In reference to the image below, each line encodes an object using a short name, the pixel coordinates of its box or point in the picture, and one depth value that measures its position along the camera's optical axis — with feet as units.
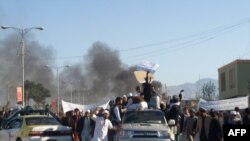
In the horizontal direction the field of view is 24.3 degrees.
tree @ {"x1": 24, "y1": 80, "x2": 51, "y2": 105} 352.90
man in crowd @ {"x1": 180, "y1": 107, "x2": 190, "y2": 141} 63.16
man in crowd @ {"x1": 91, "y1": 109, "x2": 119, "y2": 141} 56.90
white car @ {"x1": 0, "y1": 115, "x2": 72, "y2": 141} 63.00
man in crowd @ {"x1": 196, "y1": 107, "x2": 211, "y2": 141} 52.54
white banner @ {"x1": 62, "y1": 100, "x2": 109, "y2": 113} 120.16
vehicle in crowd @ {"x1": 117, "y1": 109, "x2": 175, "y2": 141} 55.67
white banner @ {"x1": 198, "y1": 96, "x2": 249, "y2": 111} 97.71
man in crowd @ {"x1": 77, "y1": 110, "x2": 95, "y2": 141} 70.03
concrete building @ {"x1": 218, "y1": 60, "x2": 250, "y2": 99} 197.77
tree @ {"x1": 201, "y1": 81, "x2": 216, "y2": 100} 348.90
